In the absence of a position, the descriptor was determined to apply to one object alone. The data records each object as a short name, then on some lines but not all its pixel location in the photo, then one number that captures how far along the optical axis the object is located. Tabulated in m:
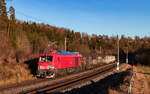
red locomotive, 21.94
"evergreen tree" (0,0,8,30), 45.81
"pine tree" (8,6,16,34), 51.67
